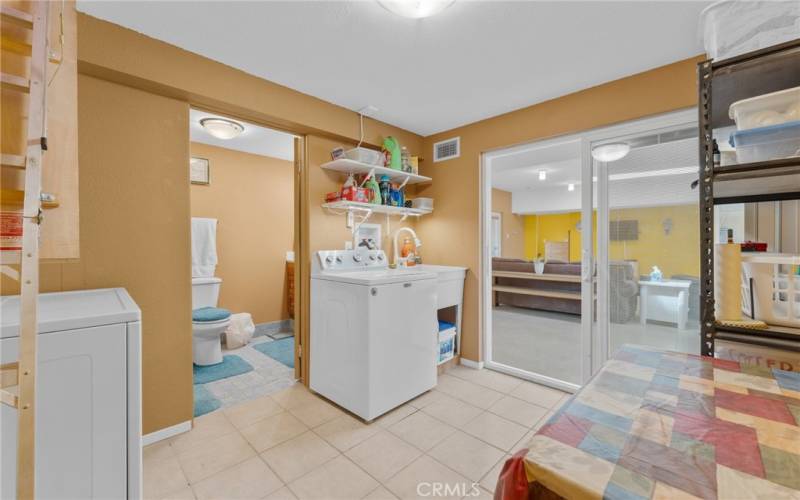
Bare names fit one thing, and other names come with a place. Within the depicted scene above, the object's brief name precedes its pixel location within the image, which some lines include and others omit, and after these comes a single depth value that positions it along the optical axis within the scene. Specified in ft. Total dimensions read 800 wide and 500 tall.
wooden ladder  2.23
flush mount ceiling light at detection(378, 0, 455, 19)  4.81
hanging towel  11.23
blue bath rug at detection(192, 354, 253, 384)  9.07
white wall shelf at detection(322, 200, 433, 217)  8.54
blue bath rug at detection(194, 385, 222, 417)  7.41
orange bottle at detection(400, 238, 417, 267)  10.57
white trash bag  11.32
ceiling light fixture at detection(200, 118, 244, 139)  9.23
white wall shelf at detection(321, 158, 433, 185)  8.46
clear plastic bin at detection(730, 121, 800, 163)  3.27
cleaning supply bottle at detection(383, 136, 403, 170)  9.45
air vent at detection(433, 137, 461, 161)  10.33
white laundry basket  3.59
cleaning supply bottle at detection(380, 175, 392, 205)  9.47
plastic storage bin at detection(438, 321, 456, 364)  9.52
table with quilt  1.51
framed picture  11.50
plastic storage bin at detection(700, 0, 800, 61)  3.73
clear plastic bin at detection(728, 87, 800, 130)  3.25
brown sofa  17.18
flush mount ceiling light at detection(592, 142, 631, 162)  7.55
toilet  9.42
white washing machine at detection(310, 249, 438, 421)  6.93
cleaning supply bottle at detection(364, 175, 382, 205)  9.01
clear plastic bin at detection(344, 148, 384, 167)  8.54
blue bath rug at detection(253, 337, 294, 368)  10.56
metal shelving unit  3.43
